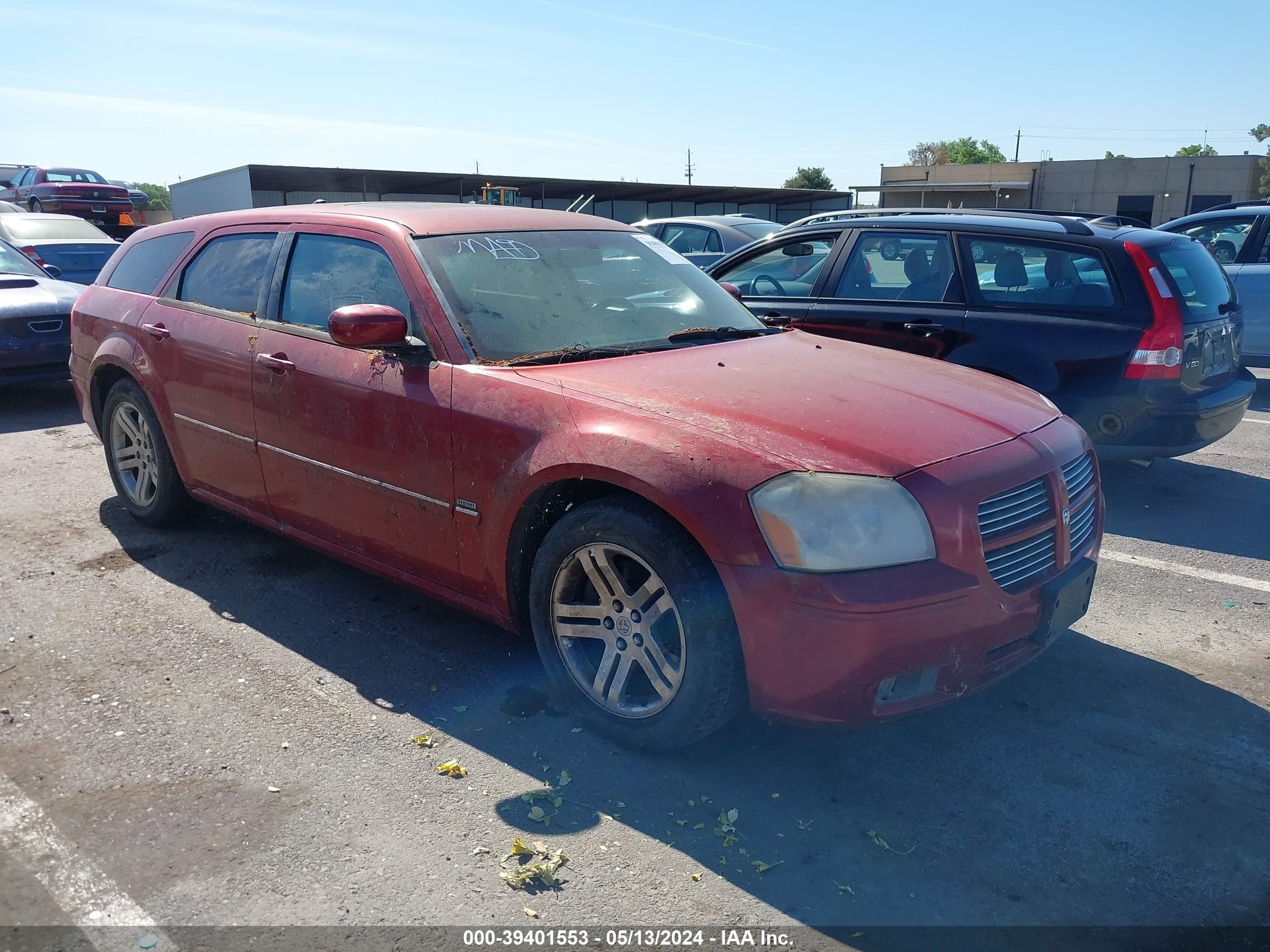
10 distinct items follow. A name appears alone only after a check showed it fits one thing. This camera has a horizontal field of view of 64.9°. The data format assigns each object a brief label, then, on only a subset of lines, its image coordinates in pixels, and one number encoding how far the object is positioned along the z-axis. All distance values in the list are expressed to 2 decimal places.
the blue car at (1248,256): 9.24
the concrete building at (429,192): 28.55
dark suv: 5.62
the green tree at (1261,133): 69.12
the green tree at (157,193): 109.40
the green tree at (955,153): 121.81
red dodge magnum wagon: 2.86
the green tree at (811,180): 85.94
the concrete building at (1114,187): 54.03
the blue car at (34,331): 8.63
